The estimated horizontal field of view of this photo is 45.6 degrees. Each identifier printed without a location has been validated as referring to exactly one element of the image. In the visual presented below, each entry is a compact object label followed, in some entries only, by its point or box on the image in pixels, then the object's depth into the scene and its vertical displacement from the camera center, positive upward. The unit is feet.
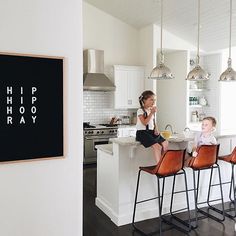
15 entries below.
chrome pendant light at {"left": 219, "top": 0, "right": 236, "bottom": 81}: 12.16 +1.30
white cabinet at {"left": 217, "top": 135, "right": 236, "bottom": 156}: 13.73 -1.92
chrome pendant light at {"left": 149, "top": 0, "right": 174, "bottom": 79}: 12.12 +1.38
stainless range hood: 20.78 +2.51
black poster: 5.83 -0.05
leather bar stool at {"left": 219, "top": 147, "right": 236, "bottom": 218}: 12.25 -2.49
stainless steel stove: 20.70 -2.42
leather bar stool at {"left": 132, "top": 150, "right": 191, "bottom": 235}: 10.09 -2.26
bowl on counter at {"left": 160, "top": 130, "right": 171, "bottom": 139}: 11.99 -1.26
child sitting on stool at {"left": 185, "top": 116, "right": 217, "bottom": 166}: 11.93 -1.30
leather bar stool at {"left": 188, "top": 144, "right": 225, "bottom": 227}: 11.18 -2.19
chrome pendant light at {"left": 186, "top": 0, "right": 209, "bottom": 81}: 12.36 +1.32
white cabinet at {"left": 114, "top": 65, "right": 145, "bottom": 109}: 21.97 +1.60
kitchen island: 11.43 -3.31
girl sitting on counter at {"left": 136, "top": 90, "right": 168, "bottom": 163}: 10.85 -0.91
